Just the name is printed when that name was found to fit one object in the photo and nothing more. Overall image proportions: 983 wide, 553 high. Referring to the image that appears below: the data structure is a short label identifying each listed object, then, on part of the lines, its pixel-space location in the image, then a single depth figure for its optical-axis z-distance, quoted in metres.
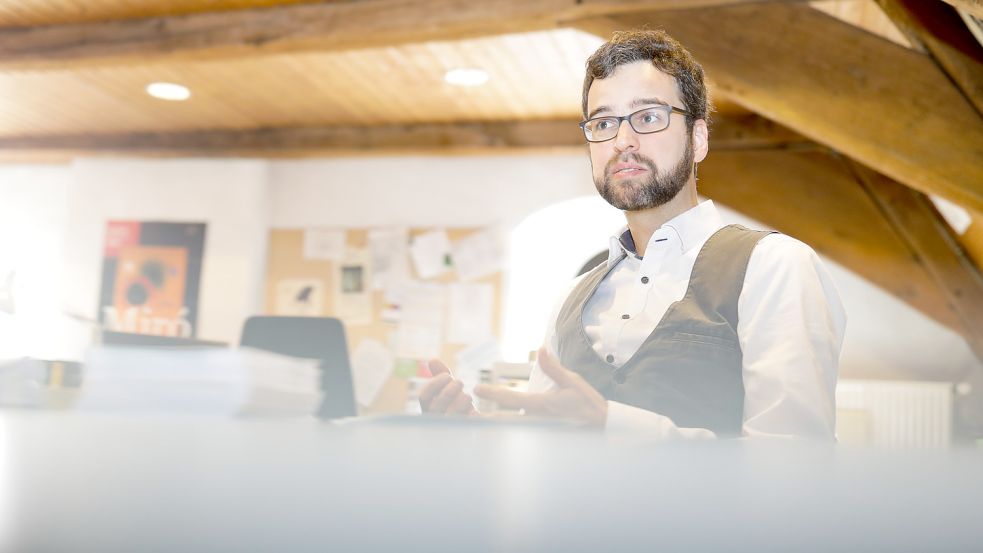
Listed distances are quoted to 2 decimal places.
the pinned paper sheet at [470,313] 4.57
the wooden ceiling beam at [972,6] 1.79
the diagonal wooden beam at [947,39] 2.48
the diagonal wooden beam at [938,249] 3.61
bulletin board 4.59
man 0.95
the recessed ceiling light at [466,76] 3.71
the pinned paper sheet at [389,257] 4.74
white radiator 3.65
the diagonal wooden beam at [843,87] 2.49
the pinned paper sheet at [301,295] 4.80
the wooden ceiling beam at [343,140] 4.30
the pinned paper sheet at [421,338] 4.61
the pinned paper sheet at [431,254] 4.67
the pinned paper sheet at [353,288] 4.74
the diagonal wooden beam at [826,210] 3.93
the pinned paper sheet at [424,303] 4.63
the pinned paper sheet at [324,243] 4.88
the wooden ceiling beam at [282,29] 2.89
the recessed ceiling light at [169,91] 4.04
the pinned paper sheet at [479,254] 4.63
